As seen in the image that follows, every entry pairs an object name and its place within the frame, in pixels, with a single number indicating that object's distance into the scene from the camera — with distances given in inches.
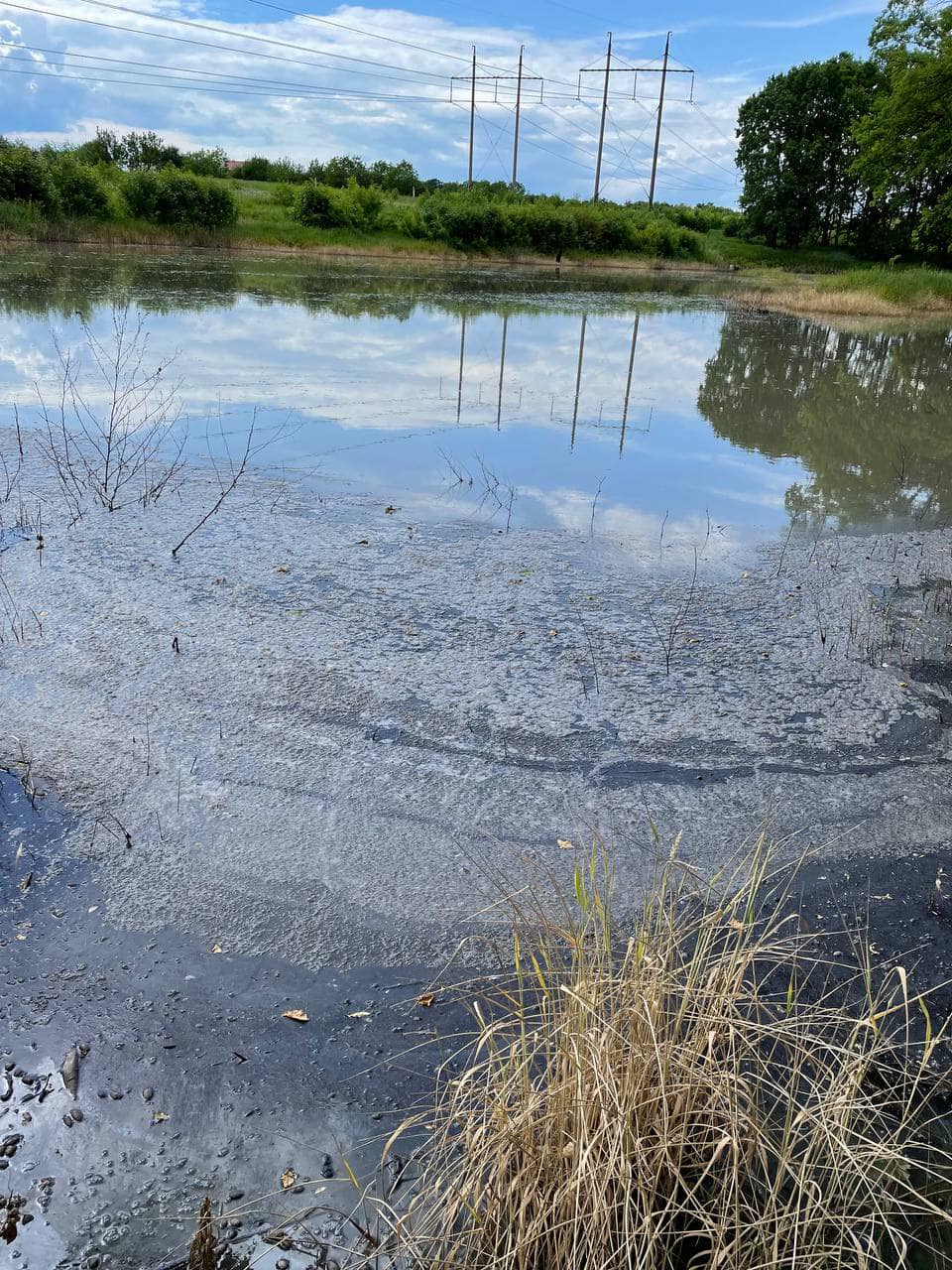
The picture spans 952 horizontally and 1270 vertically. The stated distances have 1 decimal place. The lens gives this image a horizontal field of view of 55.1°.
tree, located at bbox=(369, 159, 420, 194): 2165.4
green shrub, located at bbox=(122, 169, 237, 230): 1428.4
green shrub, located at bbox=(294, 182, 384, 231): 1616.6
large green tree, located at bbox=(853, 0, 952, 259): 1130.0
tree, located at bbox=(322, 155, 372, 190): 2010.3
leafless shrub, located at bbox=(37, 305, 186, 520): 287.1
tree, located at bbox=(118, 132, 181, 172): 1755.7
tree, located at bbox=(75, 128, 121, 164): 1707.7
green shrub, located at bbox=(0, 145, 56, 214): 1269.7
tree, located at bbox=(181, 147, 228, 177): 1764.3
